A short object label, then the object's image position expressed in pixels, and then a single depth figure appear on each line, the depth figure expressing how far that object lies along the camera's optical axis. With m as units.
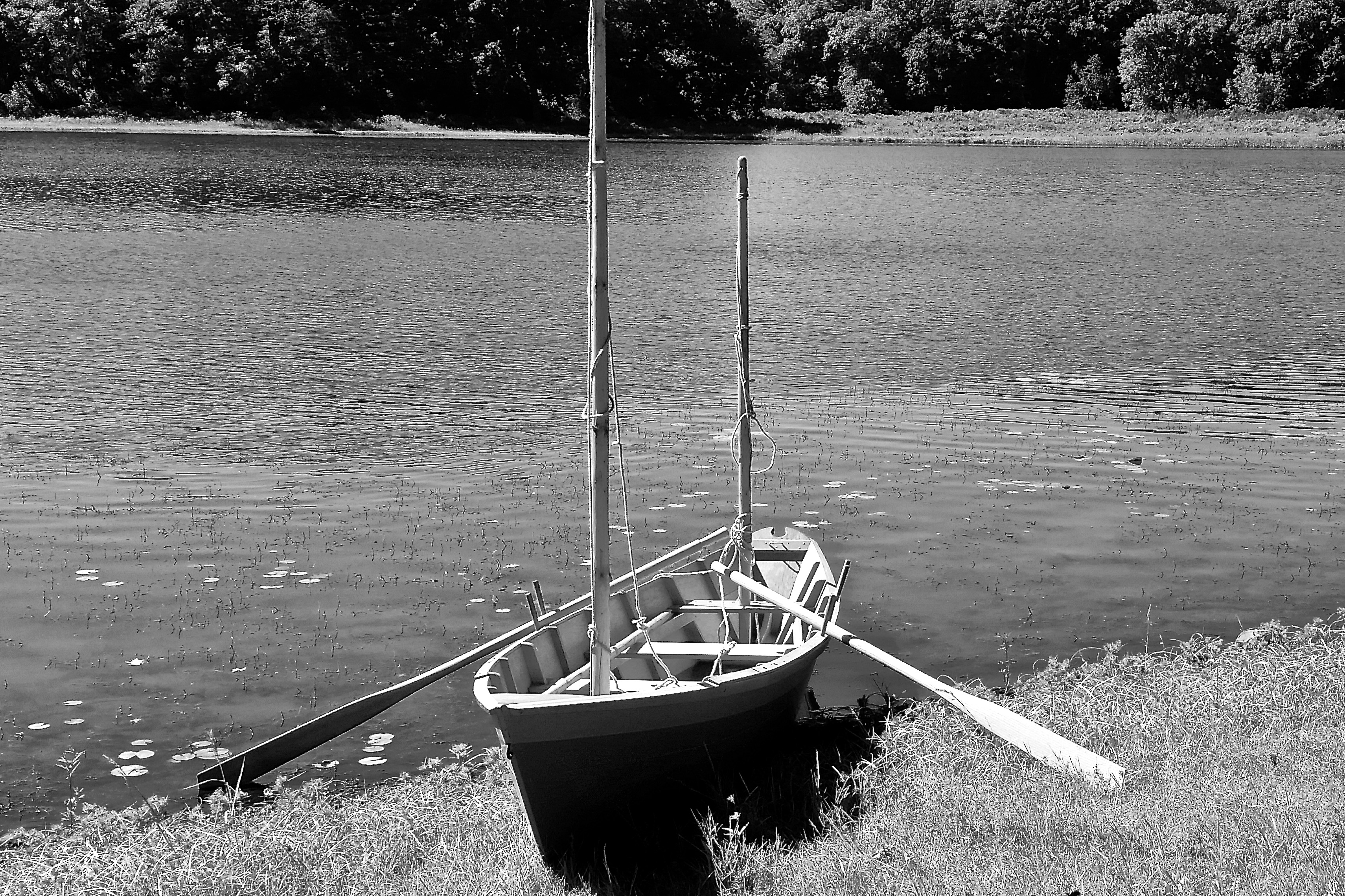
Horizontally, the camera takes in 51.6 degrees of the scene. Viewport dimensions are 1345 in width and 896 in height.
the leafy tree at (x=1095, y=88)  138.00
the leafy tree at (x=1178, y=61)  128.75
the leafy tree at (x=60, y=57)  100.94
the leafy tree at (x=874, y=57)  137.12
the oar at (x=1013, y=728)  9.39
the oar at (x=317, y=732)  10.25
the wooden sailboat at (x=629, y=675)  8.80
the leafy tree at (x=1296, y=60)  124.06
